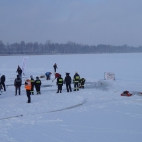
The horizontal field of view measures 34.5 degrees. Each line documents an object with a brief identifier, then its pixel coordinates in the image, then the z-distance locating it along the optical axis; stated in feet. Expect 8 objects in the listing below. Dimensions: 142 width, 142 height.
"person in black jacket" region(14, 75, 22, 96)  44.79
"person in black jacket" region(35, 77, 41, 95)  46.30
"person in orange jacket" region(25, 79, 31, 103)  38.04
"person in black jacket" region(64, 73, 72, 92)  47.24
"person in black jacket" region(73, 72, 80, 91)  50.03
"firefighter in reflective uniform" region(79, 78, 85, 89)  53.83
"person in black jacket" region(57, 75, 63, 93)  46.46
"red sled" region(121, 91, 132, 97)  44.91
